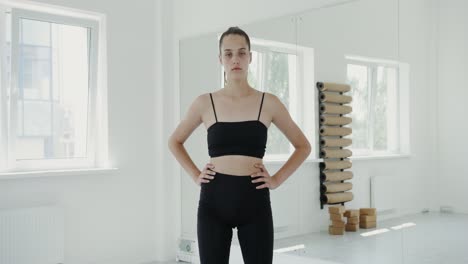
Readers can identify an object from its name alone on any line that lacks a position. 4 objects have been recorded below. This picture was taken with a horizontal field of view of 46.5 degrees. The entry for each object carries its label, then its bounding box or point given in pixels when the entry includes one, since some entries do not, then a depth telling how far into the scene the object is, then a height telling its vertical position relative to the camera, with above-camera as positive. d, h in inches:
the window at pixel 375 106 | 126.6 +7.8
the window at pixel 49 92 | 157.8 +15.0
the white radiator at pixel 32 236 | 146.6 -26.2
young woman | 81.0 -4.6
